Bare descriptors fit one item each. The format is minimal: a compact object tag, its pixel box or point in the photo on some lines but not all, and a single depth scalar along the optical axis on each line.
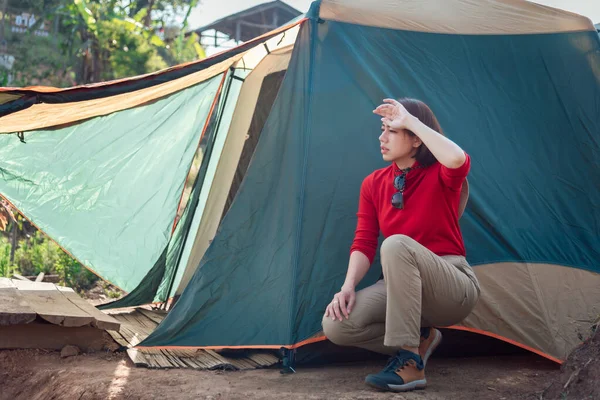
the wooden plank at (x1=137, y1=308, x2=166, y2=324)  4.57
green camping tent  3.29
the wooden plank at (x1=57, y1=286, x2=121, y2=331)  3.62
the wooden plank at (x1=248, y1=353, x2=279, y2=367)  3.34
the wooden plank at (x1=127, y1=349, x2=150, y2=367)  3.31
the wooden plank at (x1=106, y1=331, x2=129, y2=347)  3.79
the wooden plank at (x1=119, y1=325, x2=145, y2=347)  3.88
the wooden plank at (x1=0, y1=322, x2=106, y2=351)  3.54
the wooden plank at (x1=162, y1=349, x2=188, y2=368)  3.31
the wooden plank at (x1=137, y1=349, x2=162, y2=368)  3.29
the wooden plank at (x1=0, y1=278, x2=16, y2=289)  4.45
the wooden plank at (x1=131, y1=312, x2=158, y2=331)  4.37
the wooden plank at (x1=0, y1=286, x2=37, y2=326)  3.39
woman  2.63
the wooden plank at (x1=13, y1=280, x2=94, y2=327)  3.53
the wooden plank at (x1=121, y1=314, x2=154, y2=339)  4.16
